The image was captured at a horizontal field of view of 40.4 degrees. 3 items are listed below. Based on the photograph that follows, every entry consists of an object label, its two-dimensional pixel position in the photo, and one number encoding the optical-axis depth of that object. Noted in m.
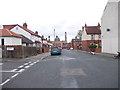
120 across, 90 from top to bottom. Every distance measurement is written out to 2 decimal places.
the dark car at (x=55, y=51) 30.63
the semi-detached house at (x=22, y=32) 41.91
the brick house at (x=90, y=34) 58.25
